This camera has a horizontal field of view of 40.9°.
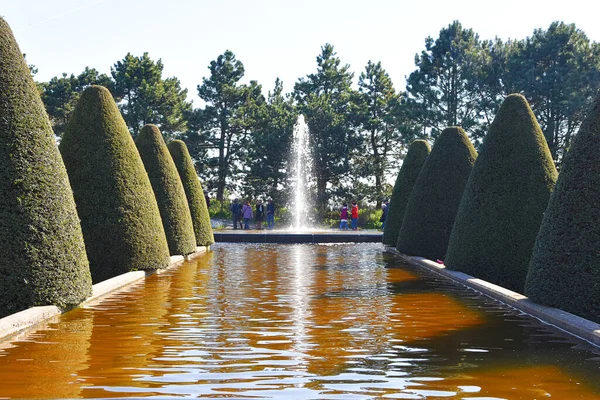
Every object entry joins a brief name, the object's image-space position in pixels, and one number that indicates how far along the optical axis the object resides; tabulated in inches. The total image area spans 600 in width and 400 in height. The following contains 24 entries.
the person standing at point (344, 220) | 1673.2
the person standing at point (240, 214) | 1719.2
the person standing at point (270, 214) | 1684.3
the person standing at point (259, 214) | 1675.7
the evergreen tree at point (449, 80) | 2107.5
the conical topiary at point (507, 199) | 528.4
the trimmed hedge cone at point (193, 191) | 947.3
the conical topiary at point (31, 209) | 370.3
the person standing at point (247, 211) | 1638.8
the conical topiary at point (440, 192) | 730.2
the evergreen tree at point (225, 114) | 2325.3
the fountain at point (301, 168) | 2128.4
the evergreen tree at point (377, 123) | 2183.8
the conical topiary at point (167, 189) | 775.7
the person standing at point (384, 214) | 1427.2
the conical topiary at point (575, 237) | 362.3
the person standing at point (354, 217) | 1696.6
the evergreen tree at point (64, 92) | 2314.2
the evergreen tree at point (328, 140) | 2129.7
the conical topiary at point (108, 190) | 576.1
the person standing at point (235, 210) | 1656.0
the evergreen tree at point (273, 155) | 2122.3
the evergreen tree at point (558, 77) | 1891.0
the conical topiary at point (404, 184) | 925.8
